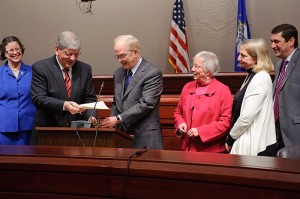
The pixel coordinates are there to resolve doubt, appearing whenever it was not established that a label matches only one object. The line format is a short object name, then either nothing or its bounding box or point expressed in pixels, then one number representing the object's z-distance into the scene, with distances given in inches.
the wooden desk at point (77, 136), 106.0
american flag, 221.9
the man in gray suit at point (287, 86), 128.4
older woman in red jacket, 128.1
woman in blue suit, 142.1
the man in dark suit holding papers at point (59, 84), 123.0
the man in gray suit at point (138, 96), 124.7
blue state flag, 211.6
